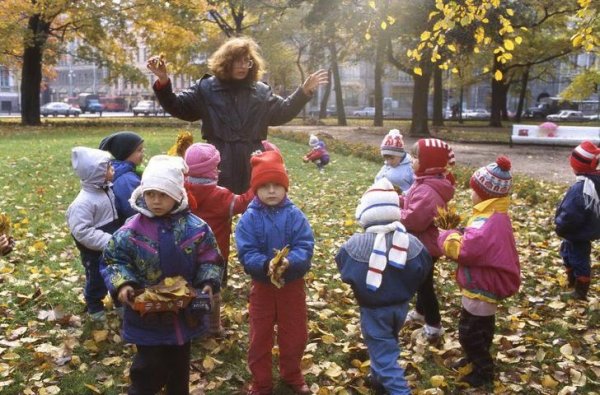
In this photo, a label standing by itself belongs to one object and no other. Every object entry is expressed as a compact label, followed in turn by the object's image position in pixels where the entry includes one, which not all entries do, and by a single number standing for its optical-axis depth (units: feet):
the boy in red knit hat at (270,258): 11.76
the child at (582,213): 17.34
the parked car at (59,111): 179.22
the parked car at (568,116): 183.21
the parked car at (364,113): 213.87
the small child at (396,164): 17.84
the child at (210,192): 14.11
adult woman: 15.35
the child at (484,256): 12.14
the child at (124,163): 15.49
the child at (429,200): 14.32
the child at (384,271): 11.45
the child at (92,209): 14.17
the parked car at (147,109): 179.14
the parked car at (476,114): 198.94
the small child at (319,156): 47.73
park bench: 70.49
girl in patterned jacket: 10.39
